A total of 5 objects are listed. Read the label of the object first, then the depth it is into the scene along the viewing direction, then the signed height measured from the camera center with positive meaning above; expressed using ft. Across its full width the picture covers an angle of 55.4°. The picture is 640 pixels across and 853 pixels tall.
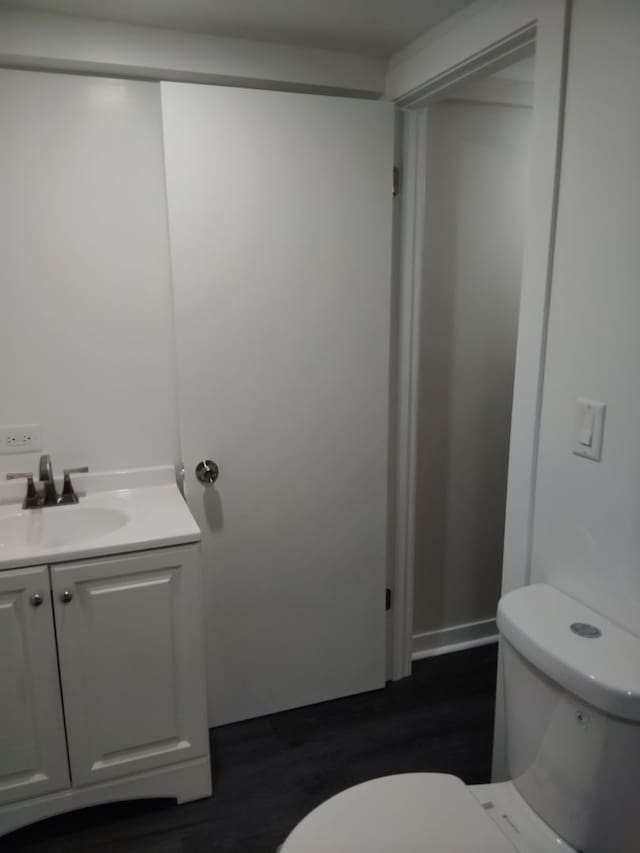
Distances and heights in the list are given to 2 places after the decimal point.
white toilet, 3.53 -2.96
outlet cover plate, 6.08 -1.41
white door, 5.97 -0.79
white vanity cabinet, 5.04 -3.27
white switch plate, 4.13 -0.91
